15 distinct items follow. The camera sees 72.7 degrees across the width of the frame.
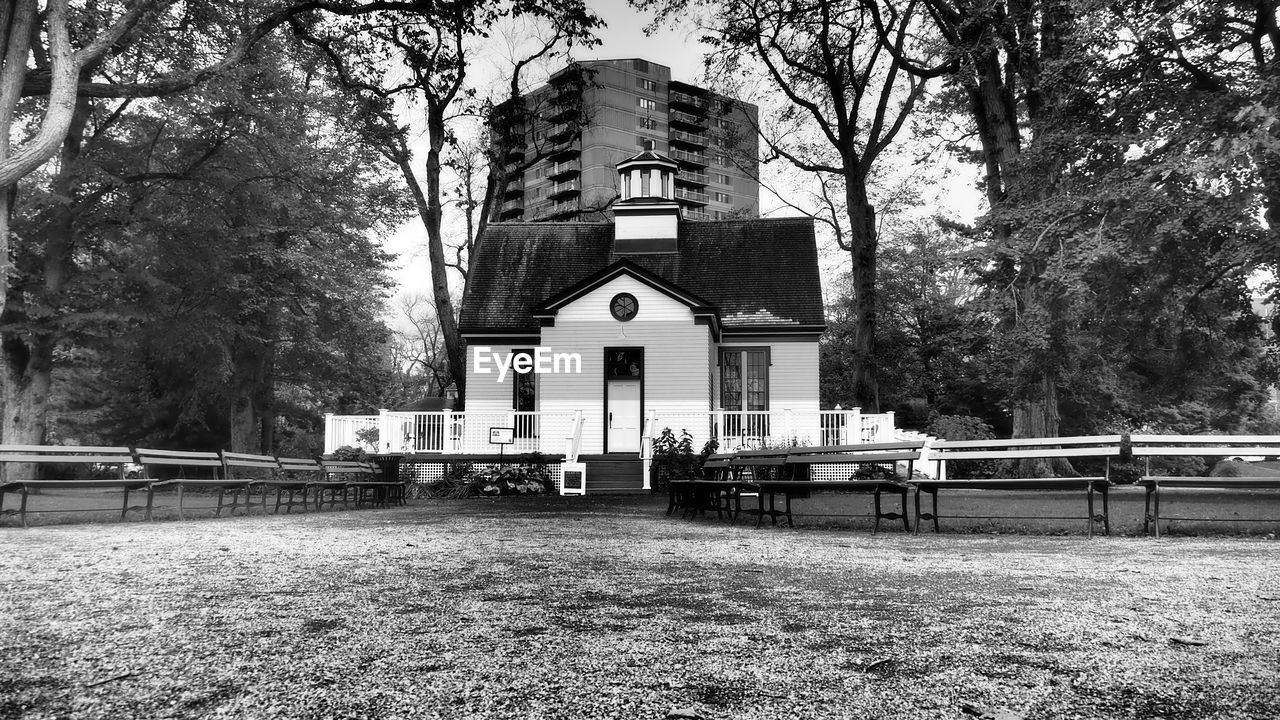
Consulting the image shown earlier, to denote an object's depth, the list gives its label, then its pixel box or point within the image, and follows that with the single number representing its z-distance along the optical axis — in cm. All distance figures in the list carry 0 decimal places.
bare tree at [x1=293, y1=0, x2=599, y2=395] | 1791
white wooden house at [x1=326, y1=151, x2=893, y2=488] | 2323
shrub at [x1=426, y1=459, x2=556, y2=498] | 2052
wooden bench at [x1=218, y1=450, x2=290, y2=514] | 1226
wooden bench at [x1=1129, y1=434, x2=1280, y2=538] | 861
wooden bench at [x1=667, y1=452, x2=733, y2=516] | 1238
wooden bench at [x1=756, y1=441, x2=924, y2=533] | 930
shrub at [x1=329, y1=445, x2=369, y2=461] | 2233
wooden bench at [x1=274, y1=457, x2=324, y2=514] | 1249
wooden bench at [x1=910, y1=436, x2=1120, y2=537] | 885
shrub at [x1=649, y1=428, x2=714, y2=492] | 1886
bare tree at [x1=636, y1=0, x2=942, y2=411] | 2533
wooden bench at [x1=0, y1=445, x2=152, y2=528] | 972
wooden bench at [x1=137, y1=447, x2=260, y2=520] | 1093
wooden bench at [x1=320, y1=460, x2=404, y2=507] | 1623
